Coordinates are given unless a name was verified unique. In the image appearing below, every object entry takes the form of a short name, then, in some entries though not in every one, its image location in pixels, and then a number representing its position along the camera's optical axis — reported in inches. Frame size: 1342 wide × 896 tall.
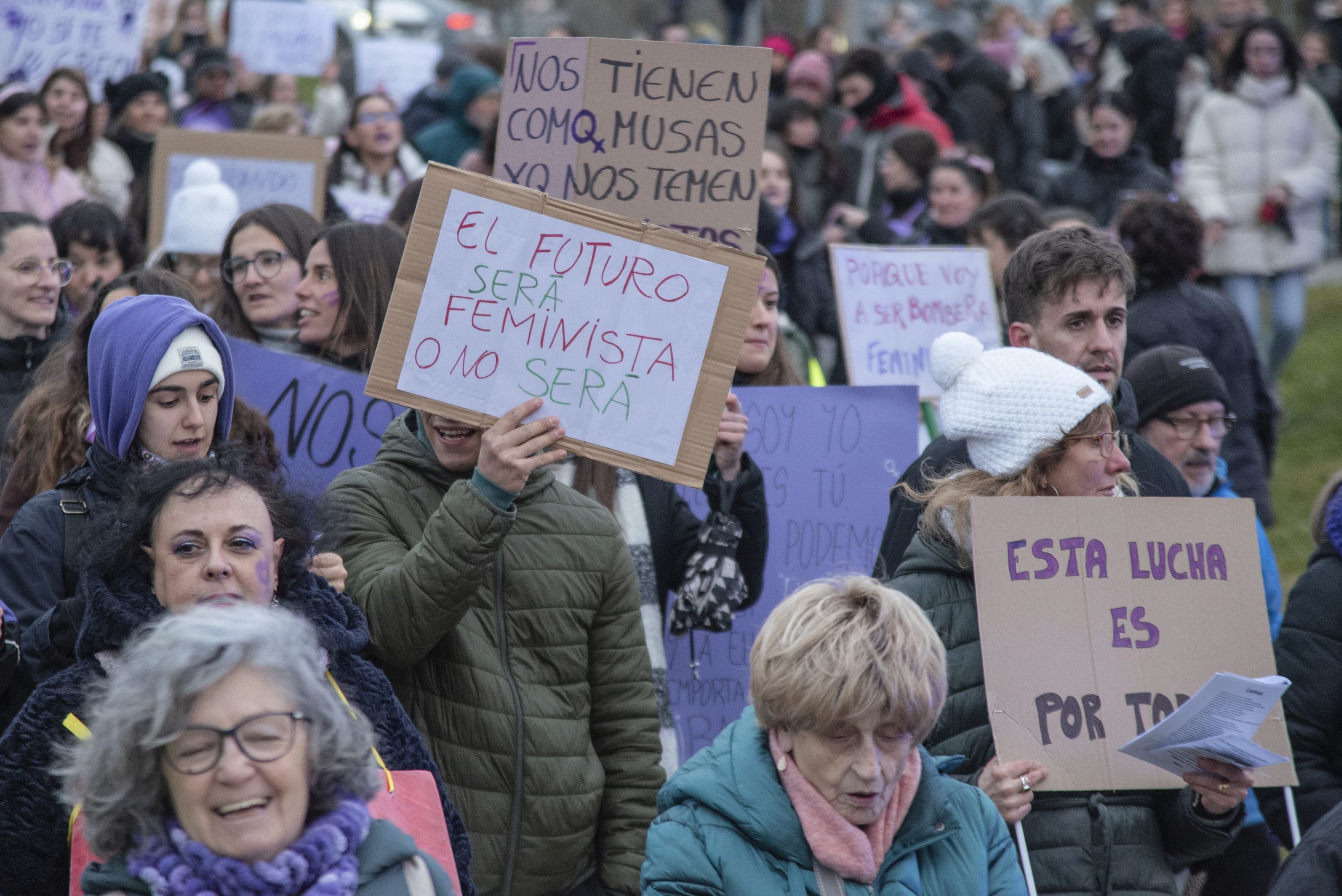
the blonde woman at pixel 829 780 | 215.0
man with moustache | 404.5
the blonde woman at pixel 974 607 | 263.7
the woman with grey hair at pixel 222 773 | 186.5
